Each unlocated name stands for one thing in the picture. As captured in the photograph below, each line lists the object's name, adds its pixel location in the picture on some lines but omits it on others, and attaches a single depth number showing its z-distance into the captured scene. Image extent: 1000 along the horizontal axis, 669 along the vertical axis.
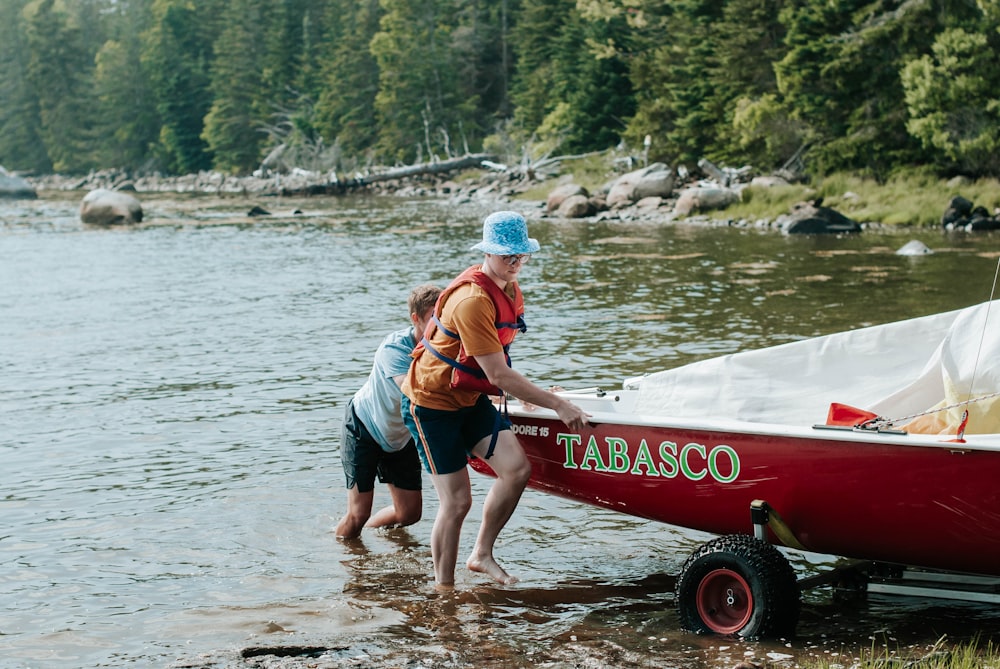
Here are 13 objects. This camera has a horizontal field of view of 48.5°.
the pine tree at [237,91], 82.19
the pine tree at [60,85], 98.12
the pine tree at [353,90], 73.44
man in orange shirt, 5.22
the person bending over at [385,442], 6.07
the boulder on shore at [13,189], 61.06
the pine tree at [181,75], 89.88
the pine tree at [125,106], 94.31
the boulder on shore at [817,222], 27.70
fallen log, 55.67
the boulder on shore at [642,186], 36.59
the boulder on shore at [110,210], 38.69
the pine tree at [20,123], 104.38
